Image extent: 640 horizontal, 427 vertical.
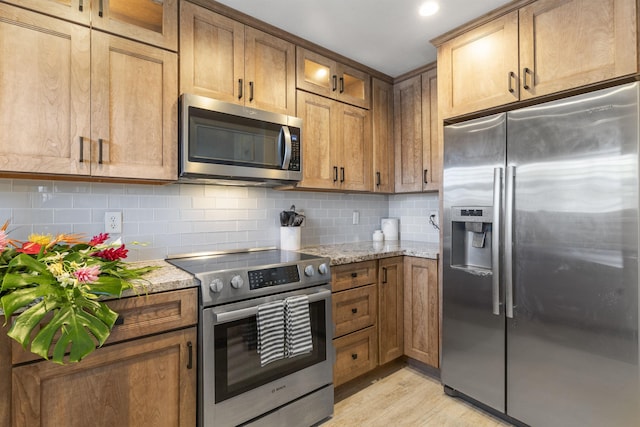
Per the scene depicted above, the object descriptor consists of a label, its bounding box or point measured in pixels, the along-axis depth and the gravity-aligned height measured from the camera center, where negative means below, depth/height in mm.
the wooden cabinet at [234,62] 1857 +923
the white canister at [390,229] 3164 -146
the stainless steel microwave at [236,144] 1796 +410
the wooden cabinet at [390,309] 2416 -714
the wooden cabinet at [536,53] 1559 +875
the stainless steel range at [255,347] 1551 -674
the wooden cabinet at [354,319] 2160 -713
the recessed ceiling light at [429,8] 1898 +1200
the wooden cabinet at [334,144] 2375 +532
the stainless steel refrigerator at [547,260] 1514 -247
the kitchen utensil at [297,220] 2486 -47
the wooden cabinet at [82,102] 1414 +527
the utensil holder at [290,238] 2489 -182
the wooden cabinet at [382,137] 2828 +667
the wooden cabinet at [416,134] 2682 +672
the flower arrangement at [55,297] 1076 -279
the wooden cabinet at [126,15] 1502 +970
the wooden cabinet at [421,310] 2385 -717
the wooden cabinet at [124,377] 1188 -651
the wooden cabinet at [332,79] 2349 +1032
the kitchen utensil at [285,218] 2518 -36
